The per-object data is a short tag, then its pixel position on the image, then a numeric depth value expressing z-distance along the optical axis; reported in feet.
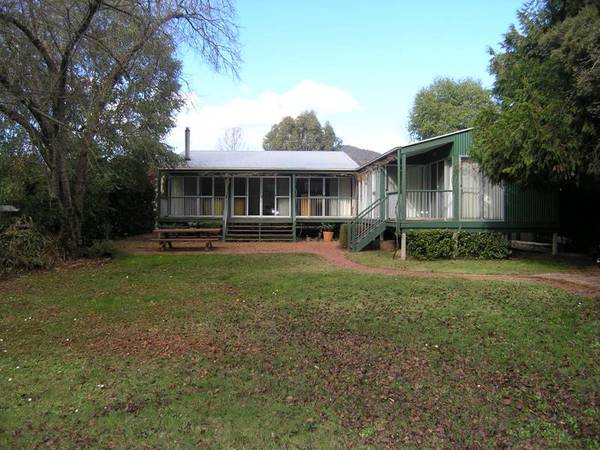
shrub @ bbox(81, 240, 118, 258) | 43.27
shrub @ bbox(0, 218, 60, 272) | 36.47
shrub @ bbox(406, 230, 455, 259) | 44.34
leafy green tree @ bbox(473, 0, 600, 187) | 27.84
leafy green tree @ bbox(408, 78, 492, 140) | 137.59
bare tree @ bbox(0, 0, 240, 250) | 35.50
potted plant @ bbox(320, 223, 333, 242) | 66.23
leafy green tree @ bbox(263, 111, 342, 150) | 180.75
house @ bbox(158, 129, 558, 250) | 48.08
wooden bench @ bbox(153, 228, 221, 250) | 52.10
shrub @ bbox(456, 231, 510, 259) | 45.11
